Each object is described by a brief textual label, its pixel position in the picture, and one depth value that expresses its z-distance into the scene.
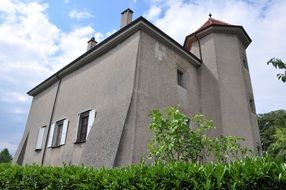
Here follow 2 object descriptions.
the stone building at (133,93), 9.66
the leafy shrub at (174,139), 7.33
